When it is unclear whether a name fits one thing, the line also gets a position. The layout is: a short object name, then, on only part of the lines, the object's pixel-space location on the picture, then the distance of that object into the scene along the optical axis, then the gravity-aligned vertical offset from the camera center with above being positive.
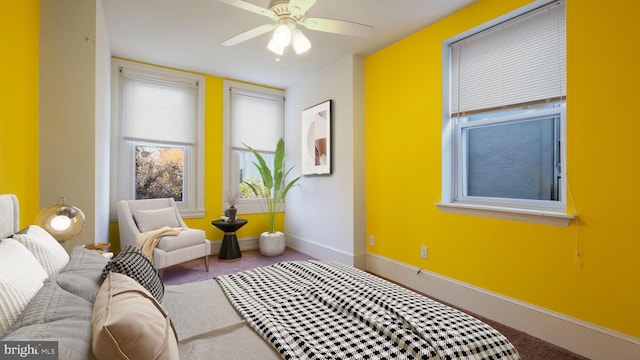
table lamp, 1.84 -0.25
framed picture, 3.95 +0.56
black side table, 4.01 -0.82
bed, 0.77 -0.56
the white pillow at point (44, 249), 1.28 -0.31
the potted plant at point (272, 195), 4.24 -0.23
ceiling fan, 1.91 +1.08
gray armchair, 3.15 -0.57
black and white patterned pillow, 1.26 -0.38
